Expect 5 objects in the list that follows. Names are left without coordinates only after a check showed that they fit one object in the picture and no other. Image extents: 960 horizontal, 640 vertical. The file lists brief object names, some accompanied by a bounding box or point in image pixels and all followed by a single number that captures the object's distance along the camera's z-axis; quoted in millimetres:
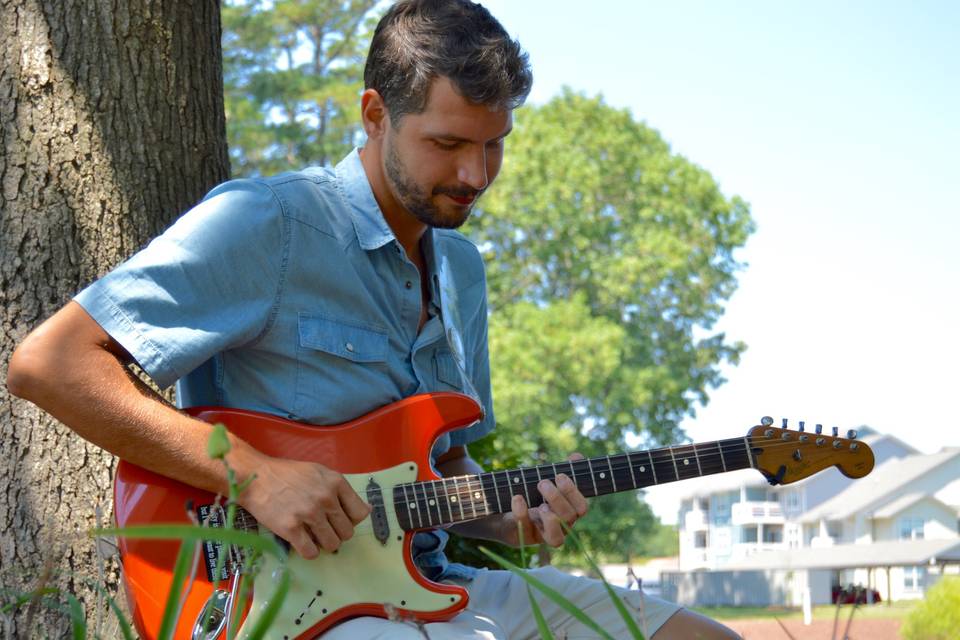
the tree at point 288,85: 23531
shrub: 6887
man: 2889
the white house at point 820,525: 31328
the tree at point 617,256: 26781
